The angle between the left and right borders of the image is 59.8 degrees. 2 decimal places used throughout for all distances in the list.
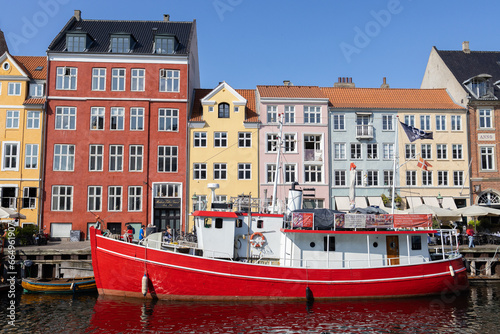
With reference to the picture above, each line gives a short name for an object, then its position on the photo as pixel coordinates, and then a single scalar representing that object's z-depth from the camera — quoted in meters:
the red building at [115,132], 35.19
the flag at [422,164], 25.59
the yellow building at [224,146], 36.41
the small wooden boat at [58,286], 22.83
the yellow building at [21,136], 34.78
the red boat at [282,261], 20.81
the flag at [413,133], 24.42
